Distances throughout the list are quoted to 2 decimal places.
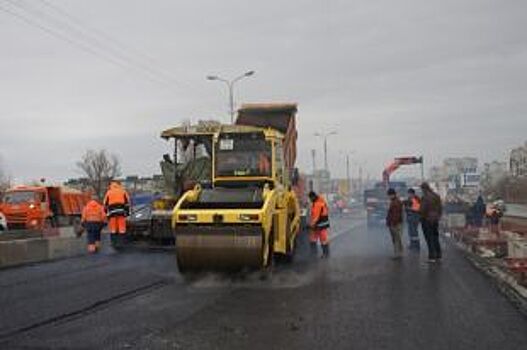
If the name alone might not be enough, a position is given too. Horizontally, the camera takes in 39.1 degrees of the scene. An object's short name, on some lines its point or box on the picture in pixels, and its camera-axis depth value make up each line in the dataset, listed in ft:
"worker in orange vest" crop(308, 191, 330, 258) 55.21
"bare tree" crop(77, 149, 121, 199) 254.47
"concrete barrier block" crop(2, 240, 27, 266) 52.37
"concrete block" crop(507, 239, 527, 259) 45.34
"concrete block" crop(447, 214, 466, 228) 94.91
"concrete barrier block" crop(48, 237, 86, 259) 58.34
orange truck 88.48
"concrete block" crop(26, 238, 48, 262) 54.85
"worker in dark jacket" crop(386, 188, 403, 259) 53.98
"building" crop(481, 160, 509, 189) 303.93
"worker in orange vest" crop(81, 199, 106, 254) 58.44
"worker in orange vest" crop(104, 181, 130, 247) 55.47
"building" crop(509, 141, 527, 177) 261.61
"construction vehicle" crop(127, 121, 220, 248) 51.65
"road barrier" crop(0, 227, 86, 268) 52.49
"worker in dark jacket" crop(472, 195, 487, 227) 84.67
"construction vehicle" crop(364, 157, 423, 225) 118.73
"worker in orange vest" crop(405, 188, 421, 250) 61.87
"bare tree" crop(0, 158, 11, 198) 274.46
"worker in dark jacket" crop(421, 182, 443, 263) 50.62
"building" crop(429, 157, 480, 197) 154.51
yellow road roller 38.55
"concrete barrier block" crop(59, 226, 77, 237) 75.36
